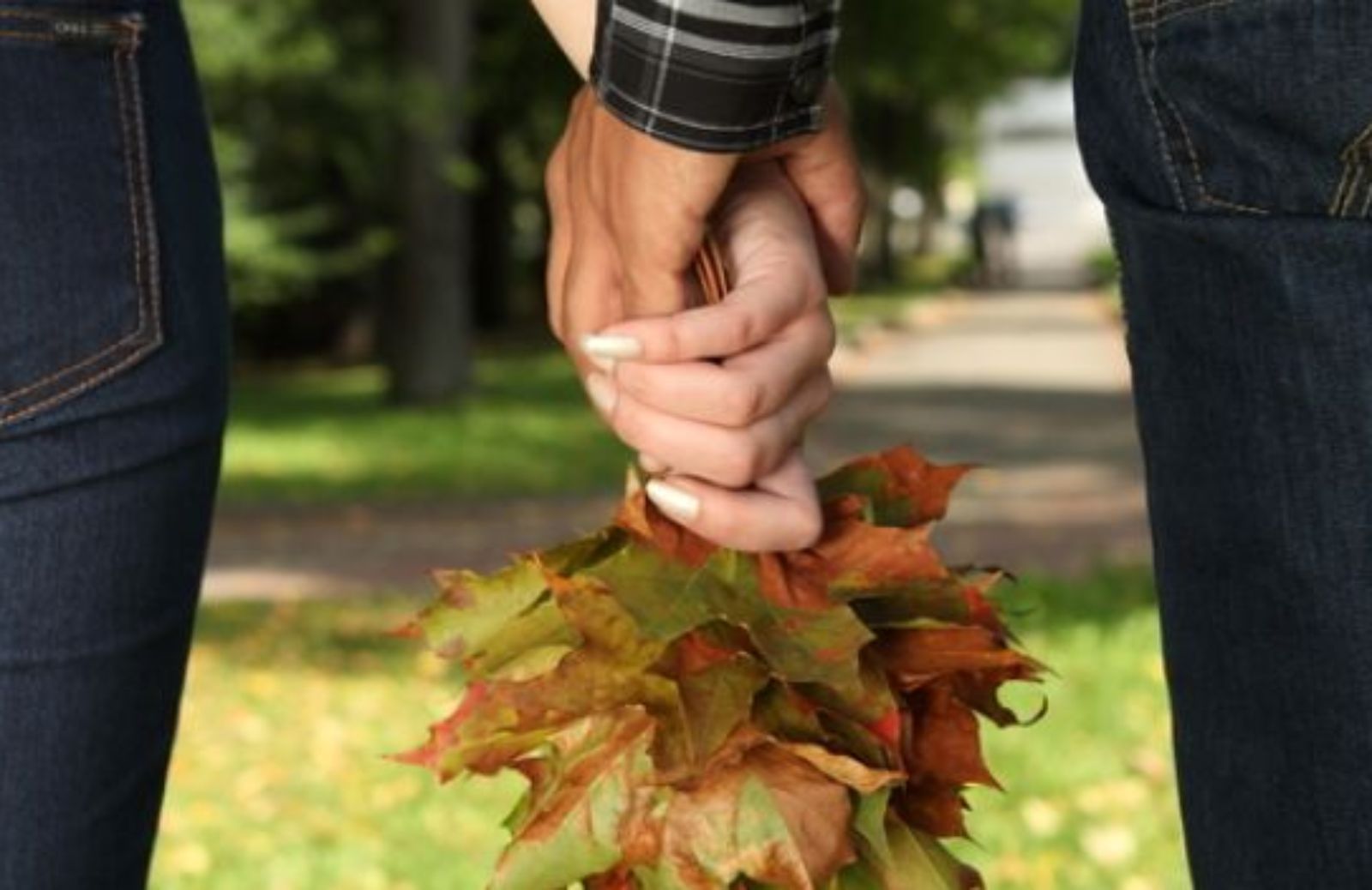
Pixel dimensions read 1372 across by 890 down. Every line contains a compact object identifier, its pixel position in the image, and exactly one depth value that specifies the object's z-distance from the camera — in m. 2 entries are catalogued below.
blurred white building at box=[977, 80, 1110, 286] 64.62
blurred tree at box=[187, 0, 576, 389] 16.33
